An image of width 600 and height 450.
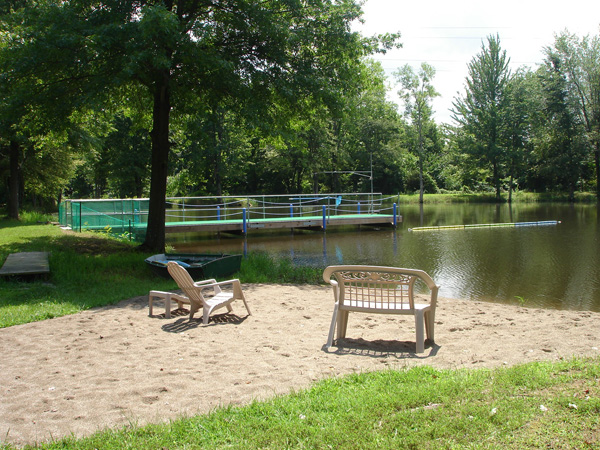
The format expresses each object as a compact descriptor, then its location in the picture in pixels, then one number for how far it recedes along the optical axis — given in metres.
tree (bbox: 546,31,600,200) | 46.91
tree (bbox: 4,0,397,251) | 11.08
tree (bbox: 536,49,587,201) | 48.16
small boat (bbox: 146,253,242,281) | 9.60
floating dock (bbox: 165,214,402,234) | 22.77
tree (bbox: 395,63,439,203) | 57.03
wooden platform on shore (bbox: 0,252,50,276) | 9.09
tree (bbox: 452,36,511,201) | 54.12
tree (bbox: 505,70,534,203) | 53.91
